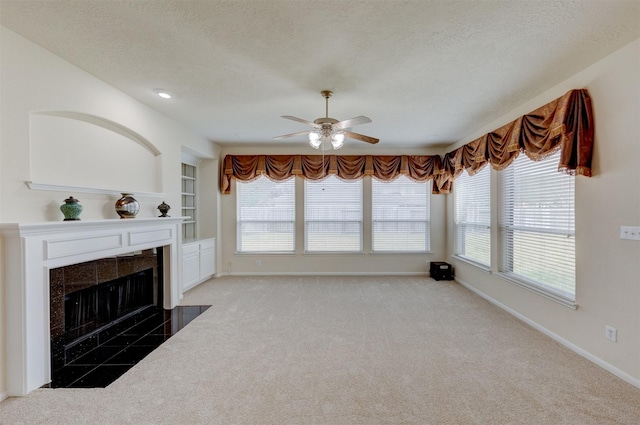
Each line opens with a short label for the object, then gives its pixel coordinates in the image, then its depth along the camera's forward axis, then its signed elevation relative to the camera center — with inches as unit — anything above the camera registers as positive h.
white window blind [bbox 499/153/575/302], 114.1 -7.5
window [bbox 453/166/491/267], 173.6 -4.4
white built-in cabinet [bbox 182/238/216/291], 177.0 -34.6
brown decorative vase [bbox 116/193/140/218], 119.0 +2.2
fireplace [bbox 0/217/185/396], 80.2 -21.4
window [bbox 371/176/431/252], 229.0 -4.8
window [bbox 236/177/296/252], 228.4 -4.3
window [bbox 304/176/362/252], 228.7 -7.7
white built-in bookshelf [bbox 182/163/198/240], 210.2 +7.6
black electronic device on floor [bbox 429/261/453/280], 210.5 -45.9
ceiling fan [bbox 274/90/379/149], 111.0 +33.6
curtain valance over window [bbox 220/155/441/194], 220.1 +34.1
